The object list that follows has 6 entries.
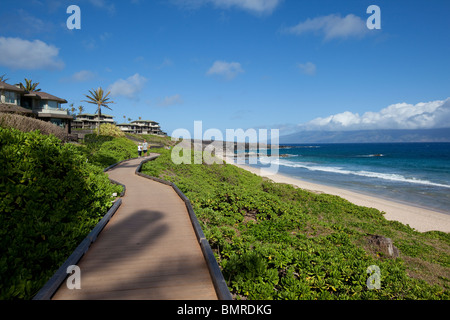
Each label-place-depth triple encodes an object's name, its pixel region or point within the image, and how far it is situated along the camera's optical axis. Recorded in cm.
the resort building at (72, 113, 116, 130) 8456
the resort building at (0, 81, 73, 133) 3325
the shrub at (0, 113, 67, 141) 1401
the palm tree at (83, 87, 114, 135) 4766
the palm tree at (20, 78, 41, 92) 4588
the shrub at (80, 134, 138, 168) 2181
